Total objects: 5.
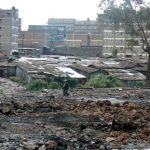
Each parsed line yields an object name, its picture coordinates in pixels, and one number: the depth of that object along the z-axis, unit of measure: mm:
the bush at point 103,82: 40406
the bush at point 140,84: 43525
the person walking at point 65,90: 29514
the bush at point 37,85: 36606
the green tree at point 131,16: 42875
